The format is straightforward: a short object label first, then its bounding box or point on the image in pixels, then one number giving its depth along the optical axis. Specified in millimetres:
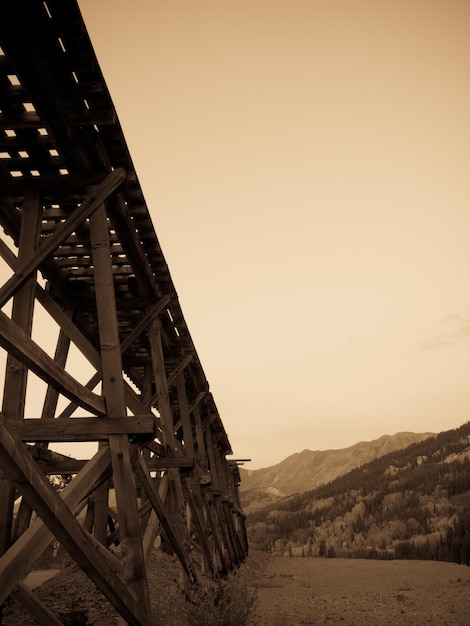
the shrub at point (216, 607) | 4859
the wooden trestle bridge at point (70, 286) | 2721
